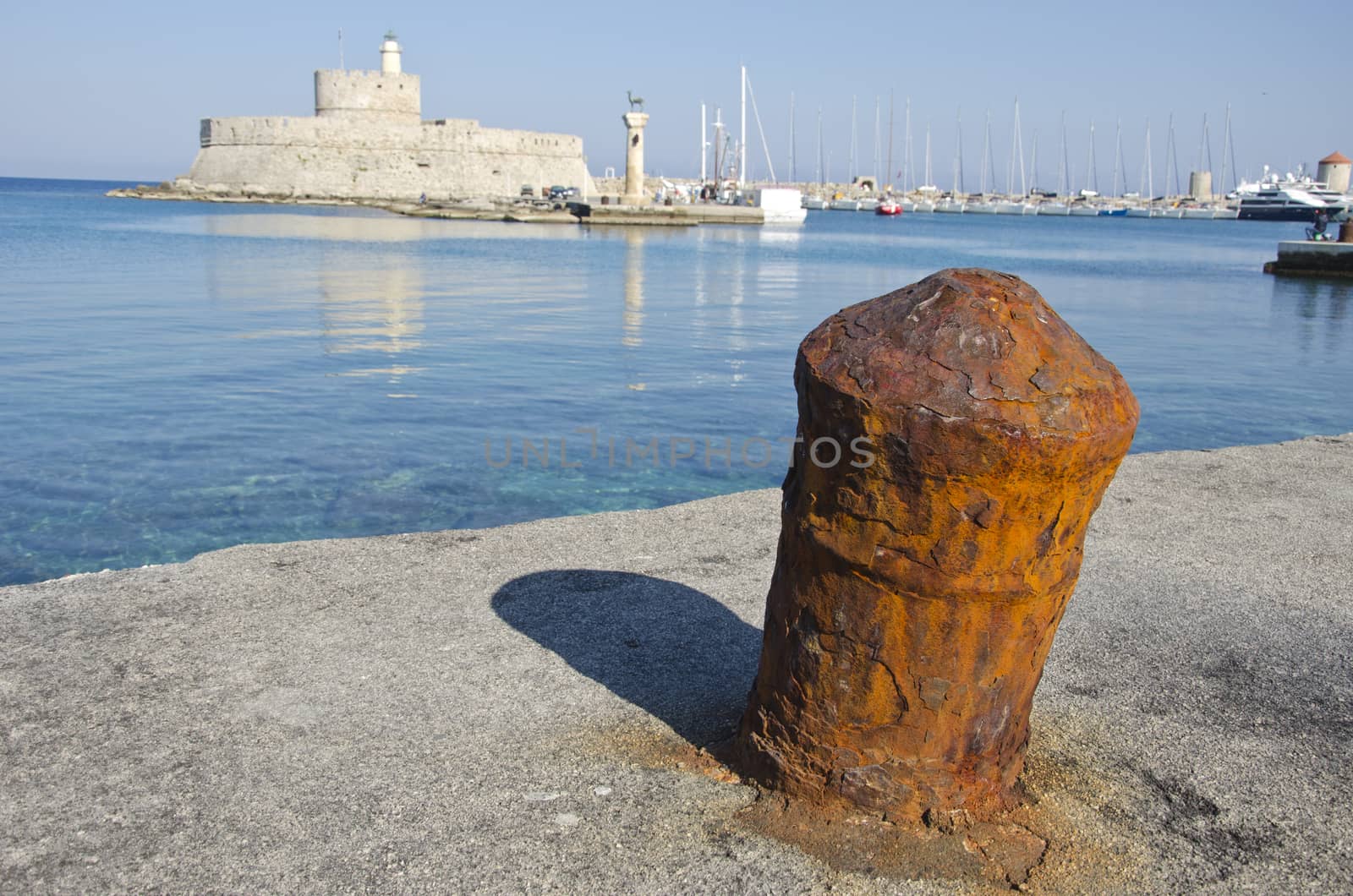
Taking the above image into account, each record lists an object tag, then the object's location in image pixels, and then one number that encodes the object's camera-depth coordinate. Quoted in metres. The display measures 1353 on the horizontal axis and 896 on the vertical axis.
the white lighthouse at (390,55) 64.31
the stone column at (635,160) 51.87
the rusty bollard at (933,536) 2.40
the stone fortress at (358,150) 64.56
